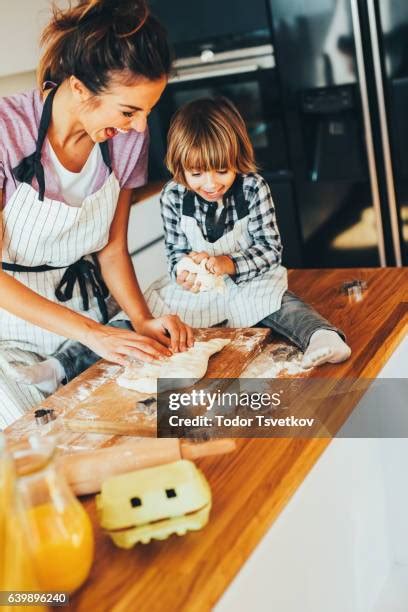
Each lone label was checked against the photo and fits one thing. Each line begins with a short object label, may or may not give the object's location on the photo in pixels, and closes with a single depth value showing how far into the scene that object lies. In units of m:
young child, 1.59
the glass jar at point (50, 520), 0.82
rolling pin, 1.04
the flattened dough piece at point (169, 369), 1.32
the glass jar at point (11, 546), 0.76
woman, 1.37
